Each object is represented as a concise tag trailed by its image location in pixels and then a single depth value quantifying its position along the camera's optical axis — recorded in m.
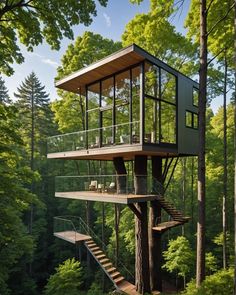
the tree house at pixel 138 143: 9.97
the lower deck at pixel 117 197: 9.34
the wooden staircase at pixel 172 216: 11.19
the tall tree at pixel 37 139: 24.03
